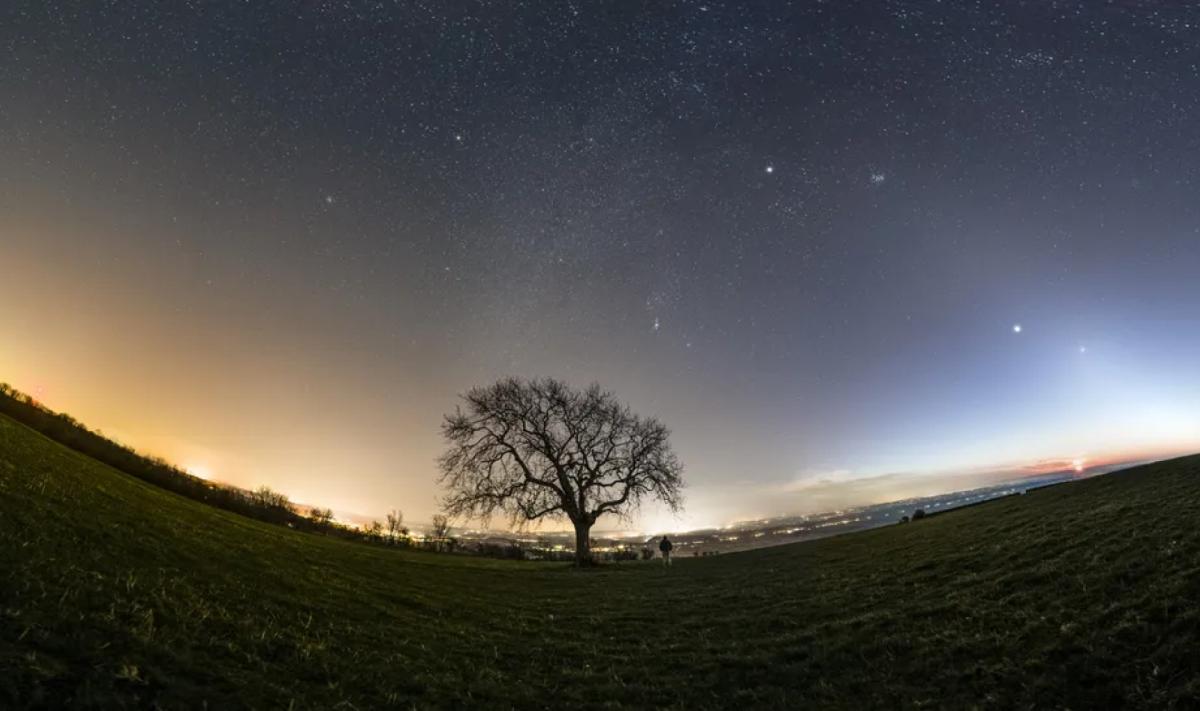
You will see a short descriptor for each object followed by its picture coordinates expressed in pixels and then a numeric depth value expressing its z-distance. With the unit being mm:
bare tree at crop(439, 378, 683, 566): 50219
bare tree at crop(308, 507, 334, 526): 68694
